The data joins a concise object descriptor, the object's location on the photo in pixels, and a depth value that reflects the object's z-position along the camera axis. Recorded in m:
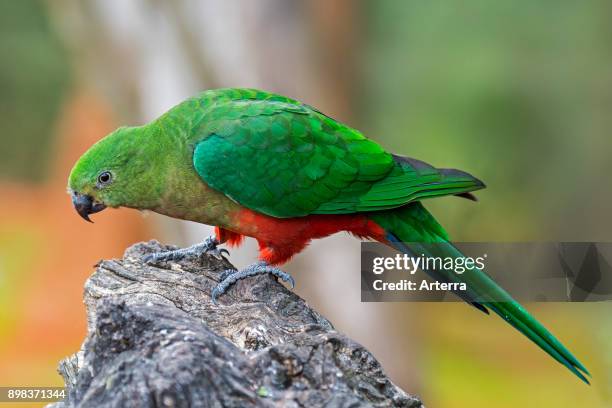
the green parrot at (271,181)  4.41
